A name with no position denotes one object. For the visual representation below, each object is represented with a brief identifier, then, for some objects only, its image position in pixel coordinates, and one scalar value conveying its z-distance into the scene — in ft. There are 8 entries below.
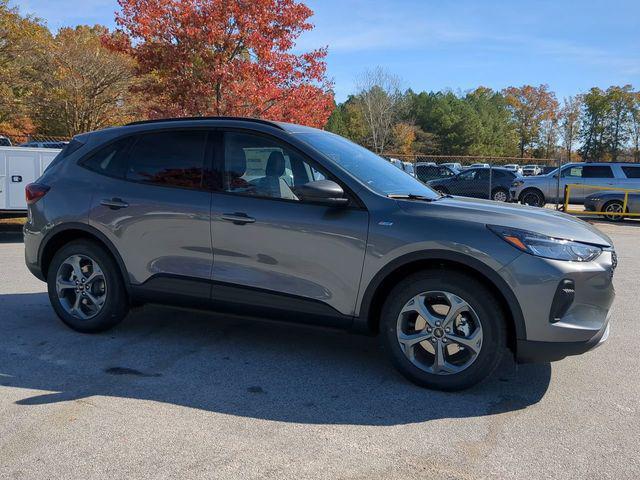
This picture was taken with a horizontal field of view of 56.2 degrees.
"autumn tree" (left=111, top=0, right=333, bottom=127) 46.34
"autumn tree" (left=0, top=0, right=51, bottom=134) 70.95
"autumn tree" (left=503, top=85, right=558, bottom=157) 280.72
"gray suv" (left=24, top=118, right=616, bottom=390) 12.32
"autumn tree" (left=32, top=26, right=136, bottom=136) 87.66
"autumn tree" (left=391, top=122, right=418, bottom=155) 207.00
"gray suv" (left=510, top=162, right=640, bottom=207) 63.52
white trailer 36.55
